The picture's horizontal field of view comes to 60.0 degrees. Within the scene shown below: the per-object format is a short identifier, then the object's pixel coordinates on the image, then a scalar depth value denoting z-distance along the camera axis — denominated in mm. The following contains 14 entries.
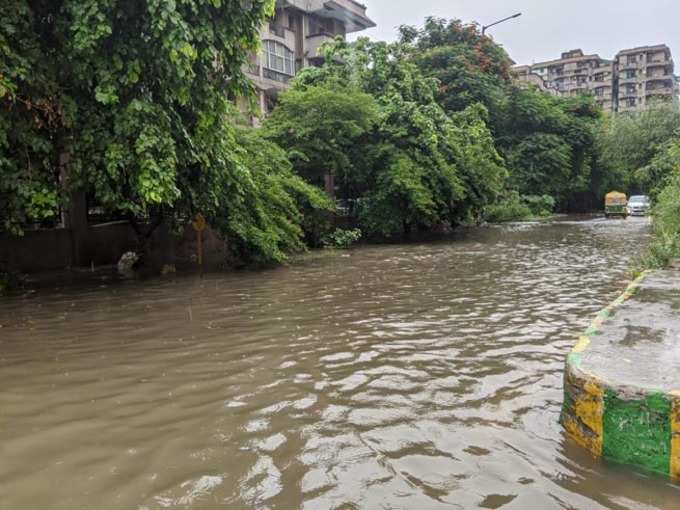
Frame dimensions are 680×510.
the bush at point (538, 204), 40469
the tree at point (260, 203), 12500
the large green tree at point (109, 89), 8547
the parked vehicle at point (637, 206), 37388
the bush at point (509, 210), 36781
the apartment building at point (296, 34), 30844
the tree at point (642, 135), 31378
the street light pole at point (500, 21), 32200
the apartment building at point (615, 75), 78438
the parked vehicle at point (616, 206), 38000
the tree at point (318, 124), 18750
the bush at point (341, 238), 19186
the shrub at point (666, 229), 8883
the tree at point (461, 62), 36781
